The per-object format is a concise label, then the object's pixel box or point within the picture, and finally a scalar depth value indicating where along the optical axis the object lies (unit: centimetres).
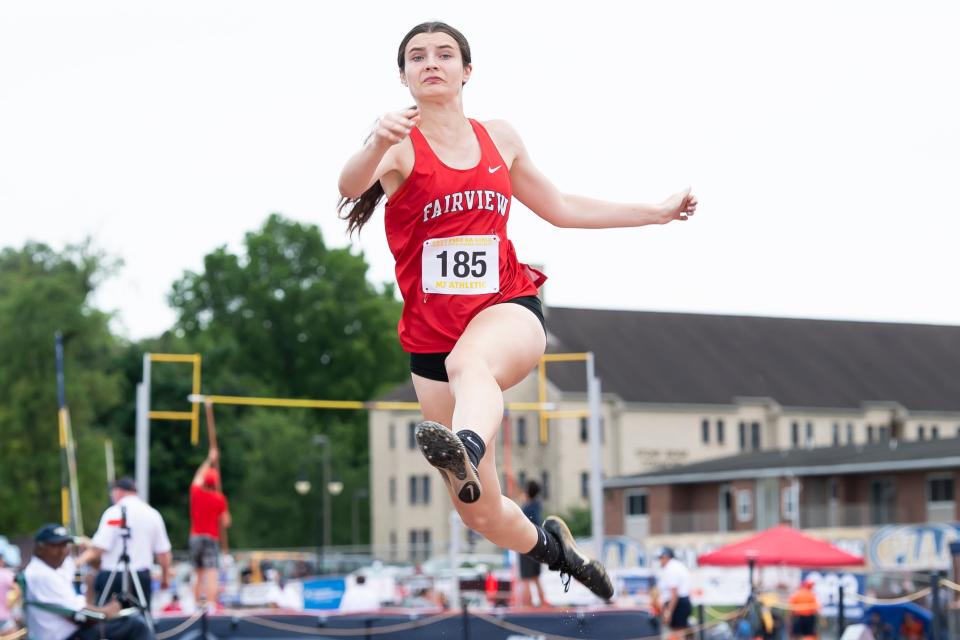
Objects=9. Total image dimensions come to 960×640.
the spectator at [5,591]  1554
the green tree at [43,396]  4916
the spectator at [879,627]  2208
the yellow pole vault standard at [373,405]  2697
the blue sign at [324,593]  2583
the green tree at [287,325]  7612
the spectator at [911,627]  2156
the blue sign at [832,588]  2500
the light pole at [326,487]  5499
